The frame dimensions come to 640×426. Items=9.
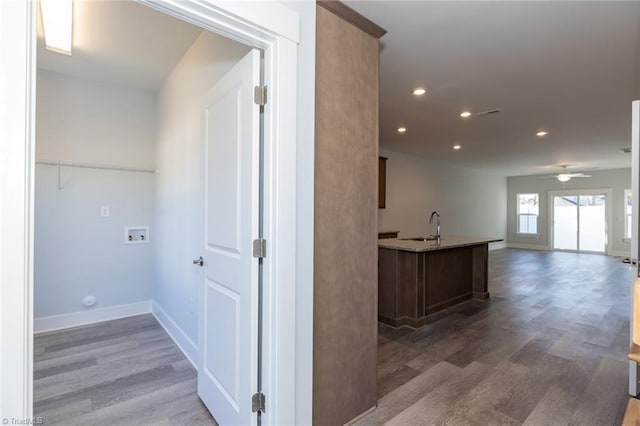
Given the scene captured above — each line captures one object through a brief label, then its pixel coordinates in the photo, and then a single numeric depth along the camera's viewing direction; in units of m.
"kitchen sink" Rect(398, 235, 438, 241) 4.68
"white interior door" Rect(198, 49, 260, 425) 1.63
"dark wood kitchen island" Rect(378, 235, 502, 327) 3.64
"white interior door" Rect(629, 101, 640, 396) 2.13
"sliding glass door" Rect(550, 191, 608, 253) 9.62
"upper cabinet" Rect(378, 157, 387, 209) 6.29
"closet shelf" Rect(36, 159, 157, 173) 3.27
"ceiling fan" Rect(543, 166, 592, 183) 7.81
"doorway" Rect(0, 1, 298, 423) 0.98
